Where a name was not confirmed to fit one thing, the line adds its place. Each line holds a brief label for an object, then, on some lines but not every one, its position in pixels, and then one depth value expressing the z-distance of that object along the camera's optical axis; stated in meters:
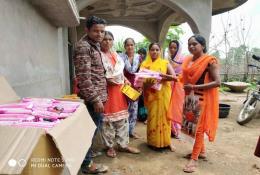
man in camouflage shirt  2.07
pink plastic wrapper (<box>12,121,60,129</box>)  0.93
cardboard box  0.66
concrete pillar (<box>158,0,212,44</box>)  5.00
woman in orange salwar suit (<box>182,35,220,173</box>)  2.47
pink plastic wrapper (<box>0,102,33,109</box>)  1.18
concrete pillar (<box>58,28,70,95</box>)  3.99
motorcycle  4.35
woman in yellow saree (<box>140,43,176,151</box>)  2.94
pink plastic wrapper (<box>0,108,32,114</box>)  1.10
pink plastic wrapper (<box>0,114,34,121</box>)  1.03
